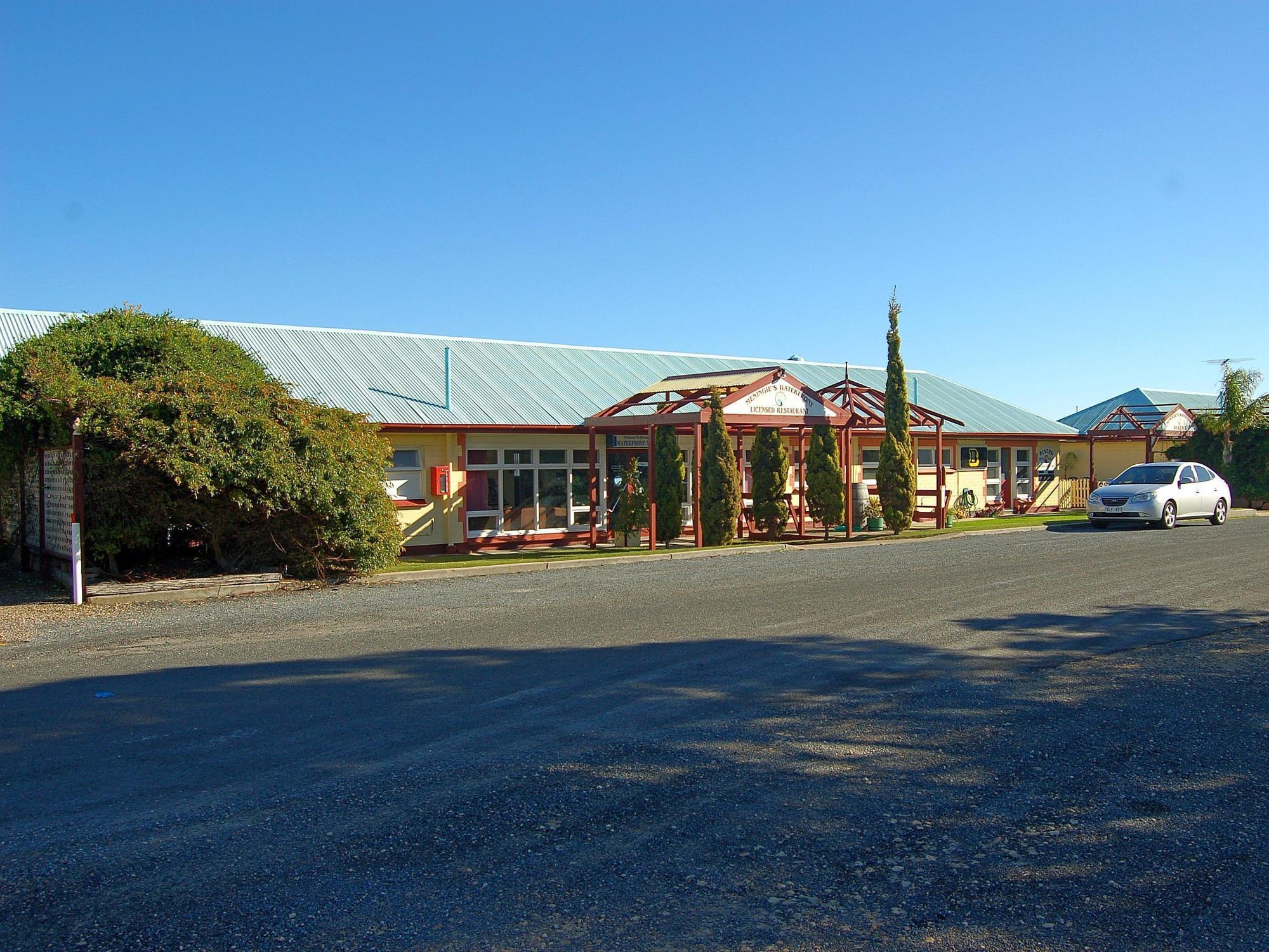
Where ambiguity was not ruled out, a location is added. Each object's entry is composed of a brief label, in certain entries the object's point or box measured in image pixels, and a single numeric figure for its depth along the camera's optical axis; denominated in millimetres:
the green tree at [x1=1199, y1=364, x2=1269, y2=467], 33656
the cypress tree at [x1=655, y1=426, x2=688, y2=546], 22312
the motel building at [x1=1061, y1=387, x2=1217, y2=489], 34250
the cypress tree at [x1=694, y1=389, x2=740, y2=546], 22344
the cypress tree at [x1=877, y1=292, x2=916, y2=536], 25703
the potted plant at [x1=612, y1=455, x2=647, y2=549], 22438
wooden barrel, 26297
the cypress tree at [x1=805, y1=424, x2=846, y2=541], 24734
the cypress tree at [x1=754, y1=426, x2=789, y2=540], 24000
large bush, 14477
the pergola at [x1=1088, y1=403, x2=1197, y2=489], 34062
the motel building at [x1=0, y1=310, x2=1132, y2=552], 21938
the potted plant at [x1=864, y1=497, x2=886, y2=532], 26281
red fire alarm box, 21578
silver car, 24906
